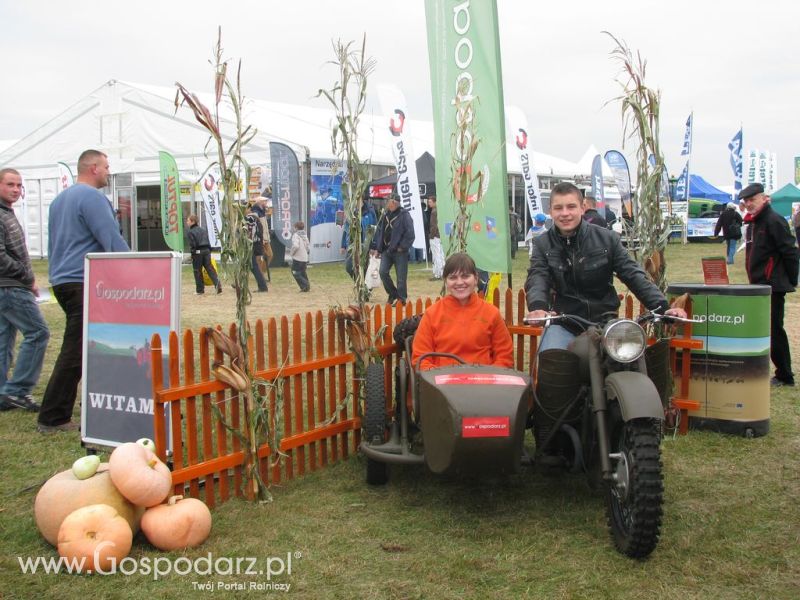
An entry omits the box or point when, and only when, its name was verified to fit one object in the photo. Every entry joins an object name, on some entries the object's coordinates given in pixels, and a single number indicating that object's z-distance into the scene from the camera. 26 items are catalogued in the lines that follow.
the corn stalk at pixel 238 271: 3.94
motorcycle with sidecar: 3.35
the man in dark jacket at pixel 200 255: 15.52
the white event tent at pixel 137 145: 22.22
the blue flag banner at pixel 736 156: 31.34
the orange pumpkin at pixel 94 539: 3.36
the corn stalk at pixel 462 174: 5.91
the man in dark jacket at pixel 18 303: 5.93
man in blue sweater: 5.23
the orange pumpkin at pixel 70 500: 3.55
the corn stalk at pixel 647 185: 5.84
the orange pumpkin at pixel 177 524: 3.56
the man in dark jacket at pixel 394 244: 13.36
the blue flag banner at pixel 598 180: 22.27
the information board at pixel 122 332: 4.44
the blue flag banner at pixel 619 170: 19.62
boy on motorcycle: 4.36
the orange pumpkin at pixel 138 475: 3.55
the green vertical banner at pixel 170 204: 18.12
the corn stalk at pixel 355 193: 4.79
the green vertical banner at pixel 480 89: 6.82
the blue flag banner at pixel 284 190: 18.73
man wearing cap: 6.70
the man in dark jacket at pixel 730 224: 20.38
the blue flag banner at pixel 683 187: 29.44
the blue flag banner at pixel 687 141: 28.18
